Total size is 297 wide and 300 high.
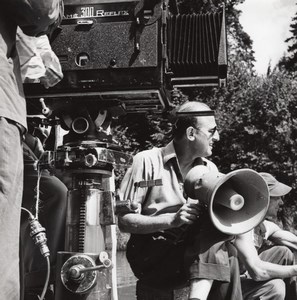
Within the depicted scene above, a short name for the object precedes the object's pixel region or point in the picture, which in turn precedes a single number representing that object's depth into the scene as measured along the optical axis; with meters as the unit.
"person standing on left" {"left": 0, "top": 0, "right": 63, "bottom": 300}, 2.02
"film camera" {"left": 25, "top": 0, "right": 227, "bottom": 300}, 2.63
